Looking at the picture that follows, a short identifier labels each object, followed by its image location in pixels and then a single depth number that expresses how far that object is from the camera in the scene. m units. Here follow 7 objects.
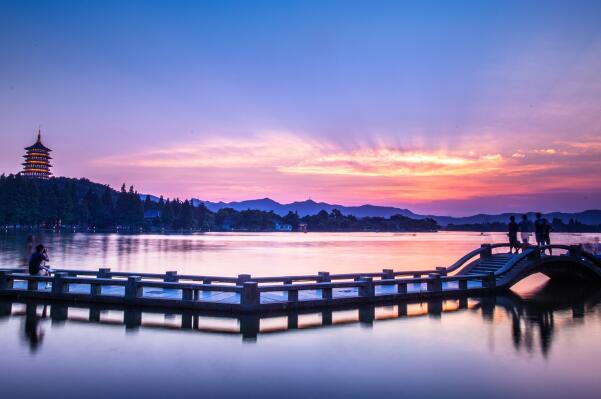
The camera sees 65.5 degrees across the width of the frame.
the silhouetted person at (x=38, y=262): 17.03
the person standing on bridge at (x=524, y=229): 23.97
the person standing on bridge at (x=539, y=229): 23.38
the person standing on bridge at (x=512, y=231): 23.91
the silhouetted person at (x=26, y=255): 25.33
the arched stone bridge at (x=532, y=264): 21.36
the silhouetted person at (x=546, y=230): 23.62
